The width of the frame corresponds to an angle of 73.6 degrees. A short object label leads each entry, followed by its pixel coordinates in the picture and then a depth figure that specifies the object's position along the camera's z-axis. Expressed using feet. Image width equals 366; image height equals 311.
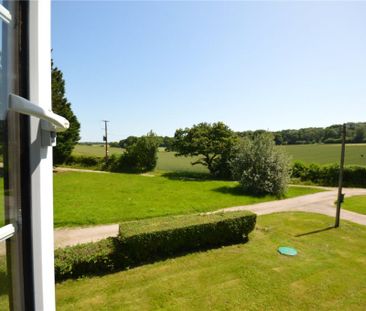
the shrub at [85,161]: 109.91
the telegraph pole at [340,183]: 35.32
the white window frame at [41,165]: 3.54
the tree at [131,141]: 106.61
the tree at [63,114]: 82.31
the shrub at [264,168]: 57.57
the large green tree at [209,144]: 89.66
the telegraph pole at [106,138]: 109.39
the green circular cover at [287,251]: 27.25
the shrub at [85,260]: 21.34
